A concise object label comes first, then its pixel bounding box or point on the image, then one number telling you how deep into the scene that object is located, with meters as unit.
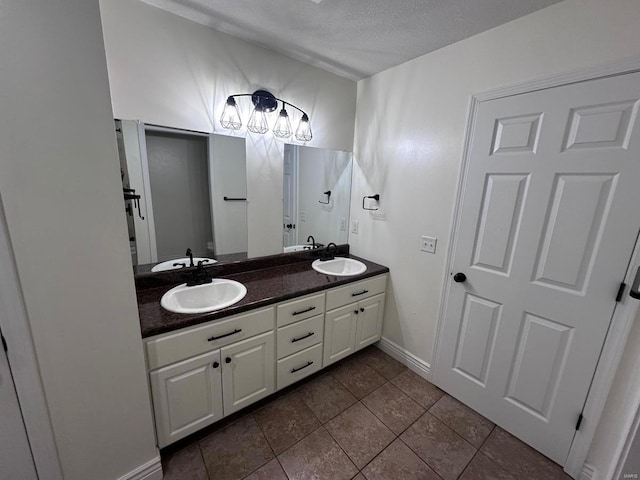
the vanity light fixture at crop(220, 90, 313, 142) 1.72
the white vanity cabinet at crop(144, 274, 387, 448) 1.27
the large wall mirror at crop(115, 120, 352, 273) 1.53
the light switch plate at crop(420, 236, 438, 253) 1.88
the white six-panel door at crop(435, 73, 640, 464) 1.17
